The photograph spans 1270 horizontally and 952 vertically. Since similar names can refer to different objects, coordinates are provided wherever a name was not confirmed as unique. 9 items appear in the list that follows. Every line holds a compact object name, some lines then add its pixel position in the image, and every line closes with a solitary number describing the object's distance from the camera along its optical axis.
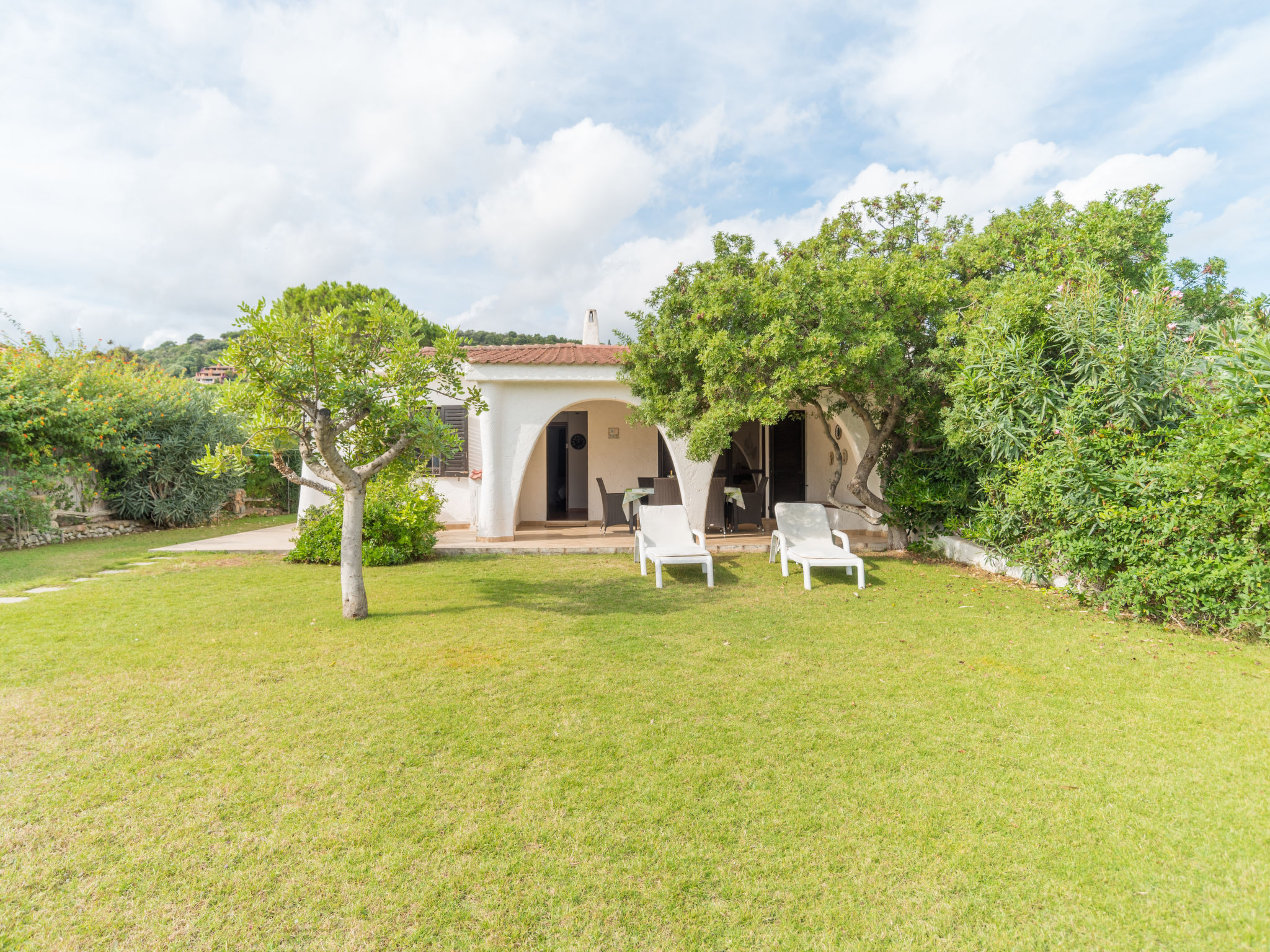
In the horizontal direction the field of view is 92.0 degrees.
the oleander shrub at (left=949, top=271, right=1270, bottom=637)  5.08
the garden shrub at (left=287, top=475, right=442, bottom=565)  9.20
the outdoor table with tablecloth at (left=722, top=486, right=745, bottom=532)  11.29
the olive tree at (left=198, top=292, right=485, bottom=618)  5.53
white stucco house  10.82
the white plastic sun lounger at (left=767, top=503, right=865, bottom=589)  7.87
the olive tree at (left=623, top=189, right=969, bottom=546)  7.93
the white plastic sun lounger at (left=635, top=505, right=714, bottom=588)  7.94
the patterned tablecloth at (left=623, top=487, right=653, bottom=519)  11.38
